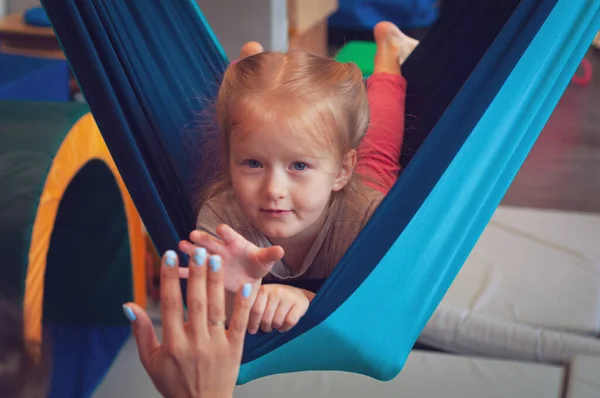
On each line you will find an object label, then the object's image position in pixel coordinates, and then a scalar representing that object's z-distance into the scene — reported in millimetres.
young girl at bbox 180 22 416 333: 908
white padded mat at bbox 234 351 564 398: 1656
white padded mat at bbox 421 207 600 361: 1867
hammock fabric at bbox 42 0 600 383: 931
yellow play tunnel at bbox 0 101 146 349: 1211
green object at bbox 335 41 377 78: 3250
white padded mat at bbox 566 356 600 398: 1644
